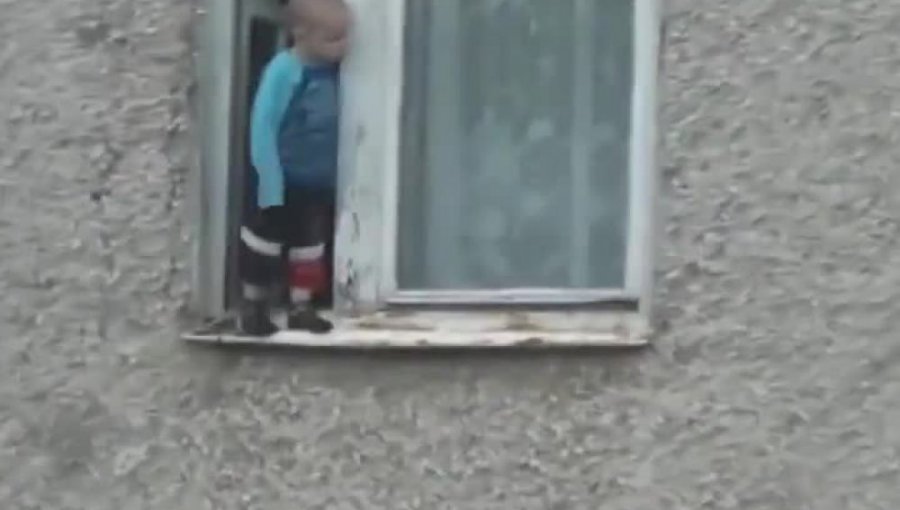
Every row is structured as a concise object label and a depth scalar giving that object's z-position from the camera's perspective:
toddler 7.78
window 7.65
